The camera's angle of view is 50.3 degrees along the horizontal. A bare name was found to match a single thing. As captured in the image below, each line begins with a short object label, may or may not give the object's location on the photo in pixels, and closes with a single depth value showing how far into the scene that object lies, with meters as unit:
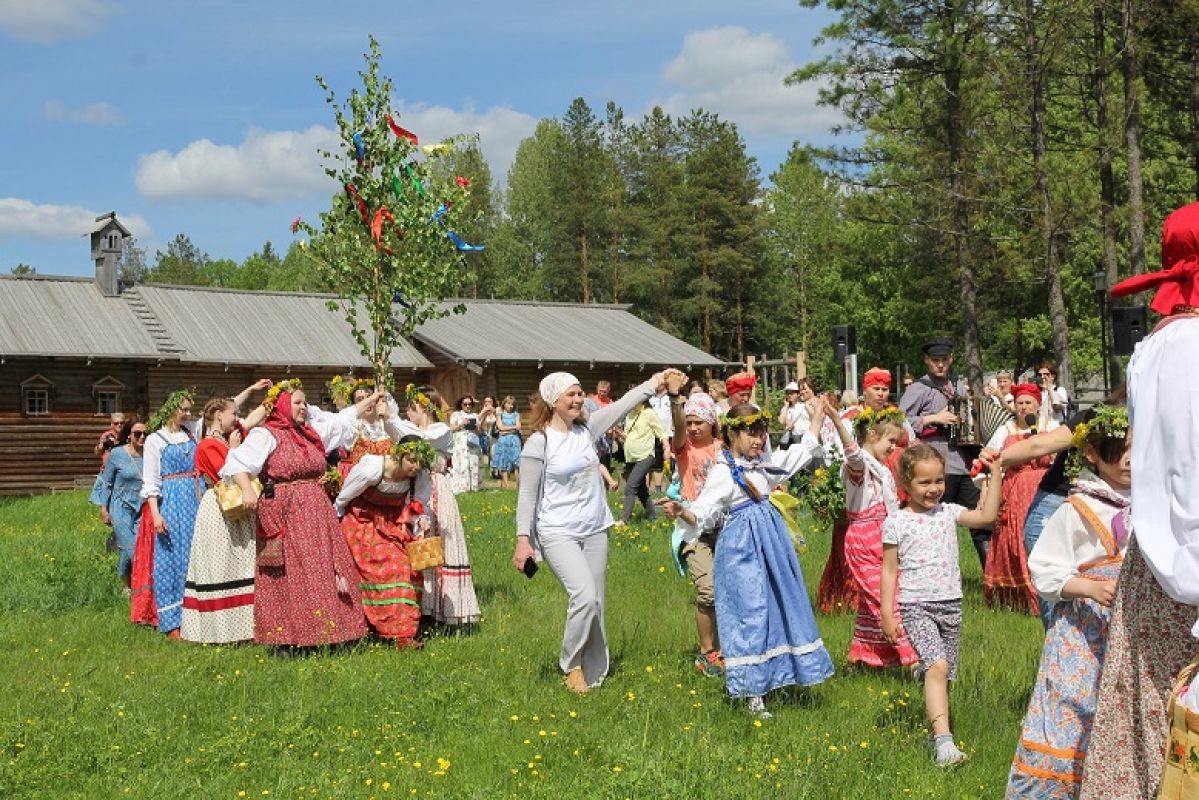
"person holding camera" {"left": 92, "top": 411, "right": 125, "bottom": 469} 11.95
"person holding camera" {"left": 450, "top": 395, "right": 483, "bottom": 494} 21.67
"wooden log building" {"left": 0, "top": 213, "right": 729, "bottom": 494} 29.14
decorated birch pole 10.36
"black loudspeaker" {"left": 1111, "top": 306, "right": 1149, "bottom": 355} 16.78
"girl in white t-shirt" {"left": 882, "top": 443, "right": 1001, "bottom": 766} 5.73
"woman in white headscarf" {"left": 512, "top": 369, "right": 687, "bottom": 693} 7.11
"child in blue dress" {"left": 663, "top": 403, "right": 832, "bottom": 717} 6.42
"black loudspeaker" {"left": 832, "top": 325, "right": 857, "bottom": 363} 17.30
